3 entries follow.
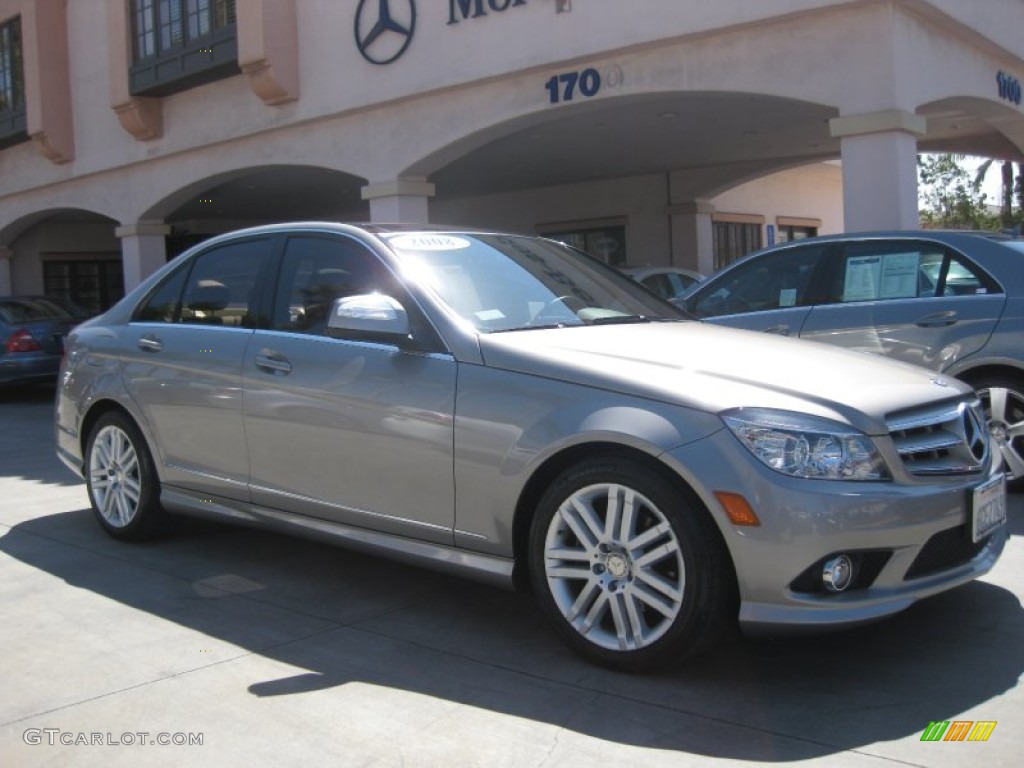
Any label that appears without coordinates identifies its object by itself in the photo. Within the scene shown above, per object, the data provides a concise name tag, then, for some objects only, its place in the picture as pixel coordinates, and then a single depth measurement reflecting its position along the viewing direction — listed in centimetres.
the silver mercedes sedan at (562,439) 350
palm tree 2670
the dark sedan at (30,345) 1361
